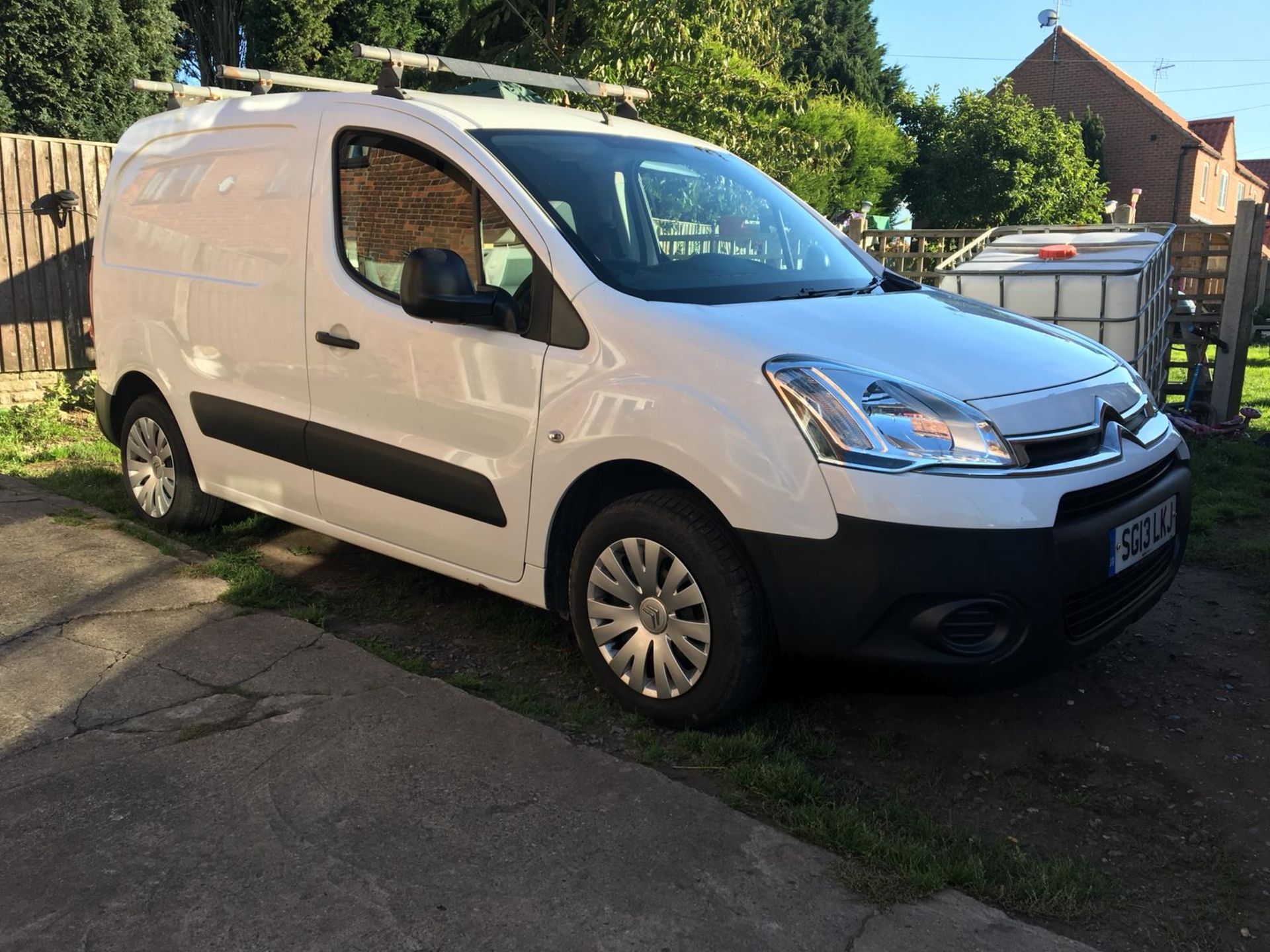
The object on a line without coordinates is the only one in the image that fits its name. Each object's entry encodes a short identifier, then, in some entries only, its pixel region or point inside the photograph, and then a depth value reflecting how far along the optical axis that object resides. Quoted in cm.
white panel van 289
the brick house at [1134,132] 3747
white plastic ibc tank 768
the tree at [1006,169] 3162
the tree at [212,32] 2192
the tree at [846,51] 3619
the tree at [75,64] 1695
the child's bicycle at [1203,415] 836
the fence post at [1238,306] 898
